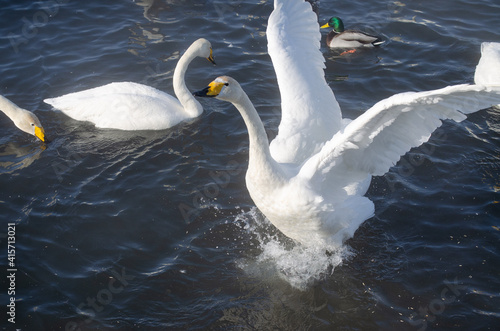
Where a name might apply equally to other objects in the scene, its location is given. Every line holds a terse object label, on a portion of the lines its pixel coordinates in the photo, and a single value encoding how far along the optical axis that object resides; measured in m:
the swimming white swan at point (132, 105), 9.38
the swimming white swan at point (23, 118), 9.02
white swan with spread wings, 5.30
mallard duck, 11.51
